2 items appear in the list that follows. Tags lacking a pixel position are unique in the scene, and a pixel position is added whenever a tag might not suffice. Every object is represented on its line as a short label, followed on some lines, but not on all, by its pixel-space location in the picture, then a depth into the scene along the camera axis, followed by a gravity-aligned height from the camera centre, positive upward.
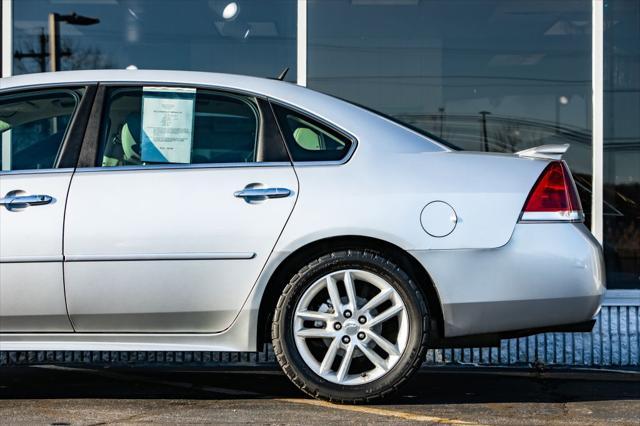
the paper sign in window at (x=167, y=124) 8.39 +0.40
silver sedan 8.04 -0.19
